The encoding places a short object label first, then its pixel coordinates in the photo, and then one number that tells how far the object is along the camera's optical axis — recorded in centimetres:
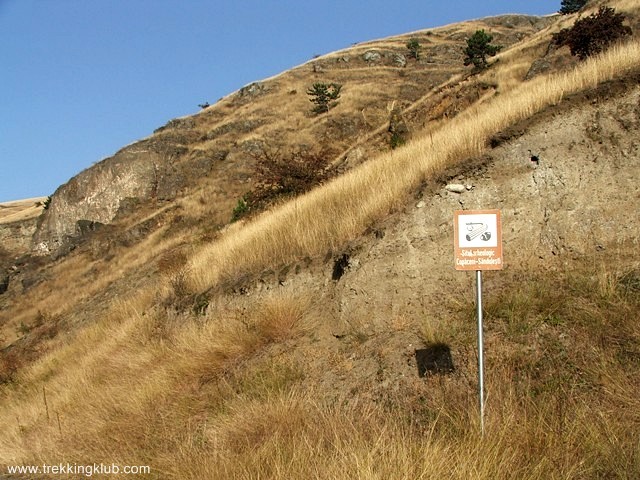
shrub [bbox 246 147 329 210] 1677
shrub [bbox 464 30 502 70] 3519
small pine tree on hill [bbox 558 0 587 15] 4272
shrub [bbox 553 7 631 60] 1457
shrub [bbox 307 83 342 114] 4334
